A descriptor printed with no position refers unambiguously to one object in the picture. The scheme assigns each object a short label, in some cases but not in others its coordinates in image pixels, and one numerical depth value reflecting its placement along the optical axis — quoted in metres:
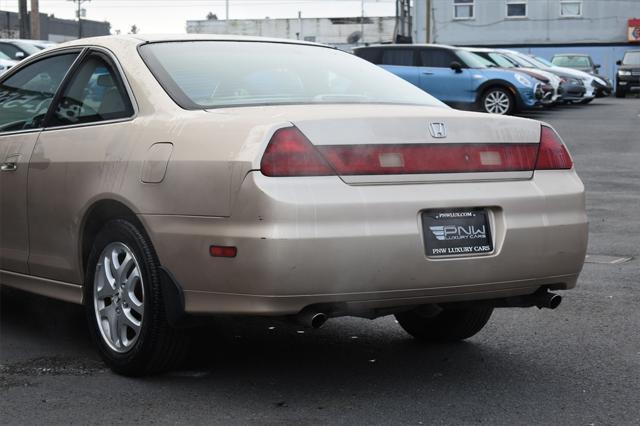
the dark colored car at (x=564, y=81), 28.48
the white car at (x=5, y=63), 21.78
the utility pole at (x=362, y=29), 78.12
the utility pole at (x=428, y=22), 46.50
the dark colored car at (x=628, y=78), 38.91
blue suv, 24.12
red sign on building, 49.50
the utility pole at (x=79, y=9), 75.34
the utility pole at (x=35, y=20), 32.19
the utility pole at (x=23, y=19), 34.12
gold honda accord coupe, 4.21
